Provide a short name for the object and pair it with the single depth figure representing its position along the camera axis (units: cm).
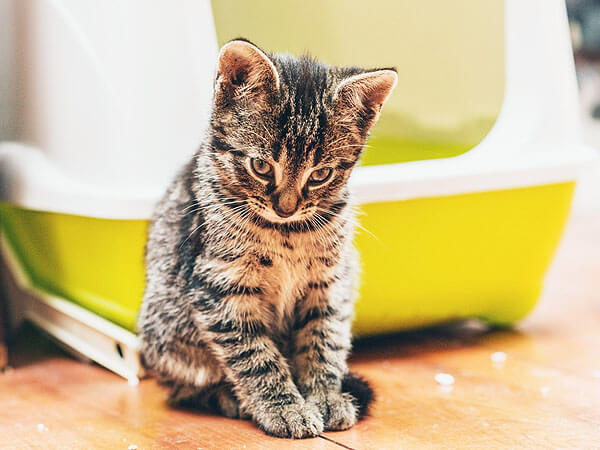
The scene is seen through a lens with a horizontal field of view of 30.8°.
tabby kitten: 53
